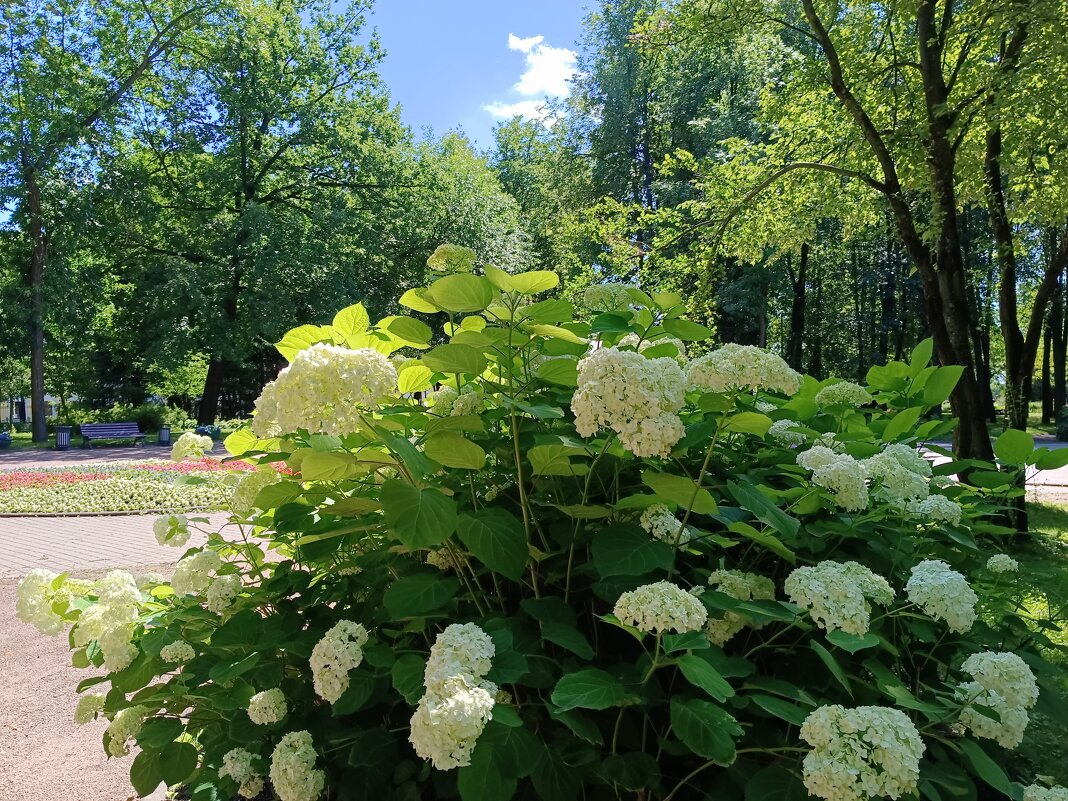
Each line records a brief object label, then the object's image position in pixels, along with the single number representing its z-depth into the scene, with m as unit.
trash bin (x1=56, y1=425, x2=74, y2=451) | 21.92
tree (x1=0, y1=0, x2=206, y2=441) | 22.38
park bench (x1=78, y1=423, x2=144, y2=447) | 23.84
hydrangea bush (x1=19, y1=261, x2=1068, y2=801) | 1.19
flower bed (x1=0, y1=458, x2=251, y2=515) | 10.55
